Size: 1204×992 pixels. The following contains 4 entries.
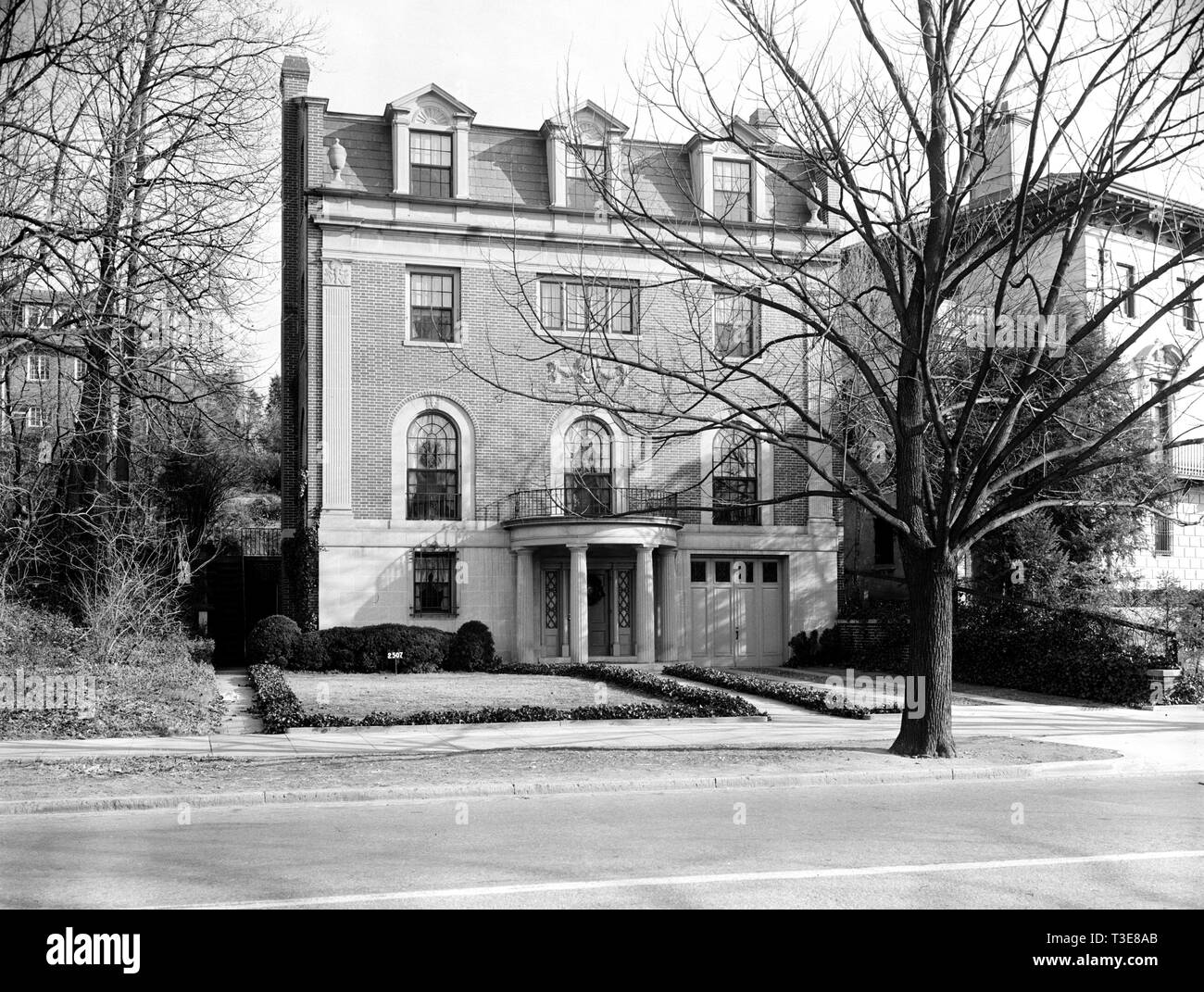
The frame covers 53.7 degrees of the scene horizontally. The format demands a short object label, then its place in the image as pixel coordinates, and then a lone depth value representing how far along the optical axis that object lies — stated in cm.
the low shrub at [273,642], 2664
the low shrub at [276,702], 1723
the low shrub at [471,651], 2738
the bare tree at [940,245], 1292
